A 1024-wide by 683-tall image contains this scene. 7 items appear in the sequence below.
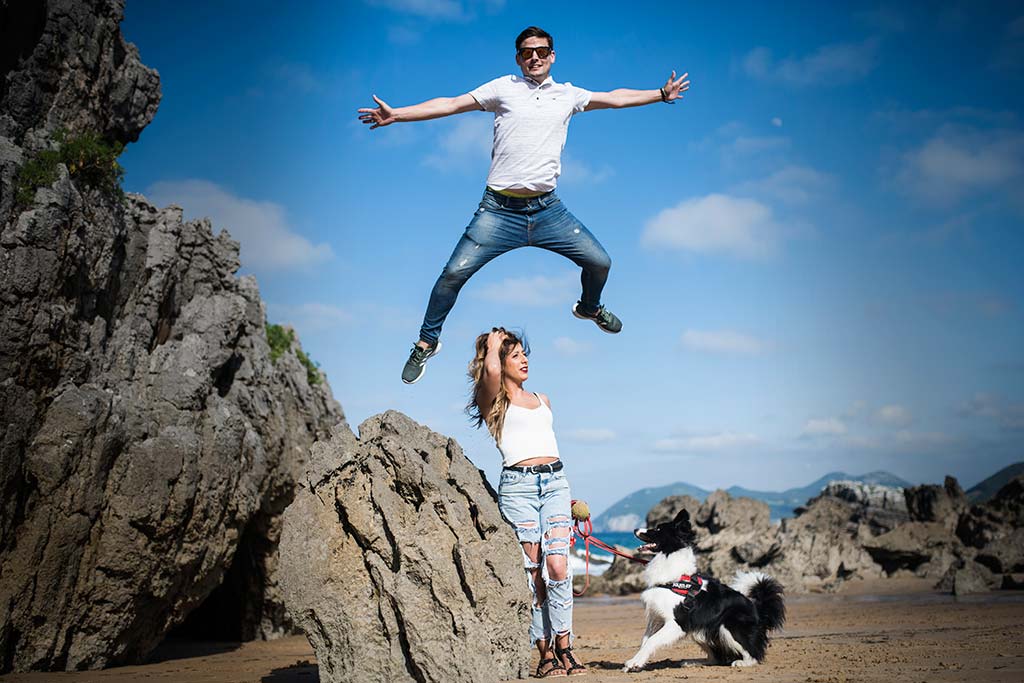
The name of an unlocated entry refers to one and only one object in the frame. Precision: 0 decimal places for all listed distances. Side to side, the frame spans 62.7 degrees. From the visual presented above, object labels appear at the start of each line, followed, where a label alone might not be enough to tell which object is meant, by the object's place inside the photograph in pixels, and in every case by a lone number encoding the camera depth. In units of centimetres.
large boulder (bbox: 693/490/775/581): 2442
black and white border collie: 799
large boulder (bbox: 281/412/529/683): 681
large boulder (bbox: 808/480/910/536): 3092
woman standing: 738
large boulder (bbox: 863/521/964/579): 2289
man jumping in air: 724
